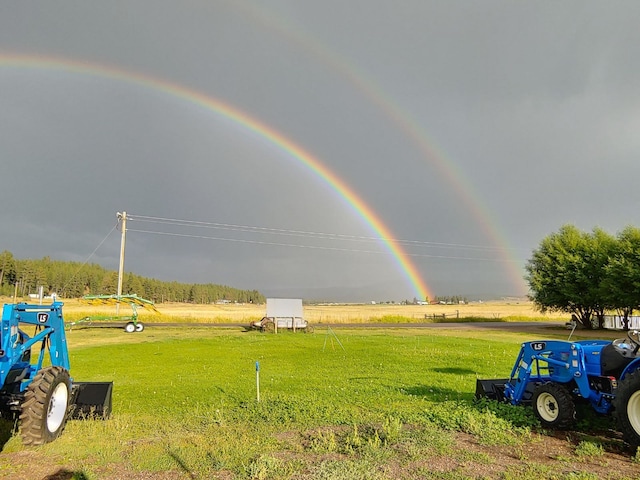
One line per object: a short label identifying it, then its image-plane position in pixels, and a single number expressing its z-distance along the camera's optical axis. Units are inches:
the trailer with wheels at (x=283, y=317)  1654.8
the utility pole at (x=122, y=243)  1959.9
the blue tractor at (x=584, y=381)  279.7
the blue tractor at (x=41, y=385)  309.1
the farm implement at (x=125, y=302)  1552.7
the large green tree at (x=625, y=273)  1796.3
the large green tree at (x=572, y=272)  2128.4
